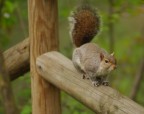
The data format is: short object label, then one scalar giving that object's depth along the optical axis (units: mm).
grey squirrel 4691
